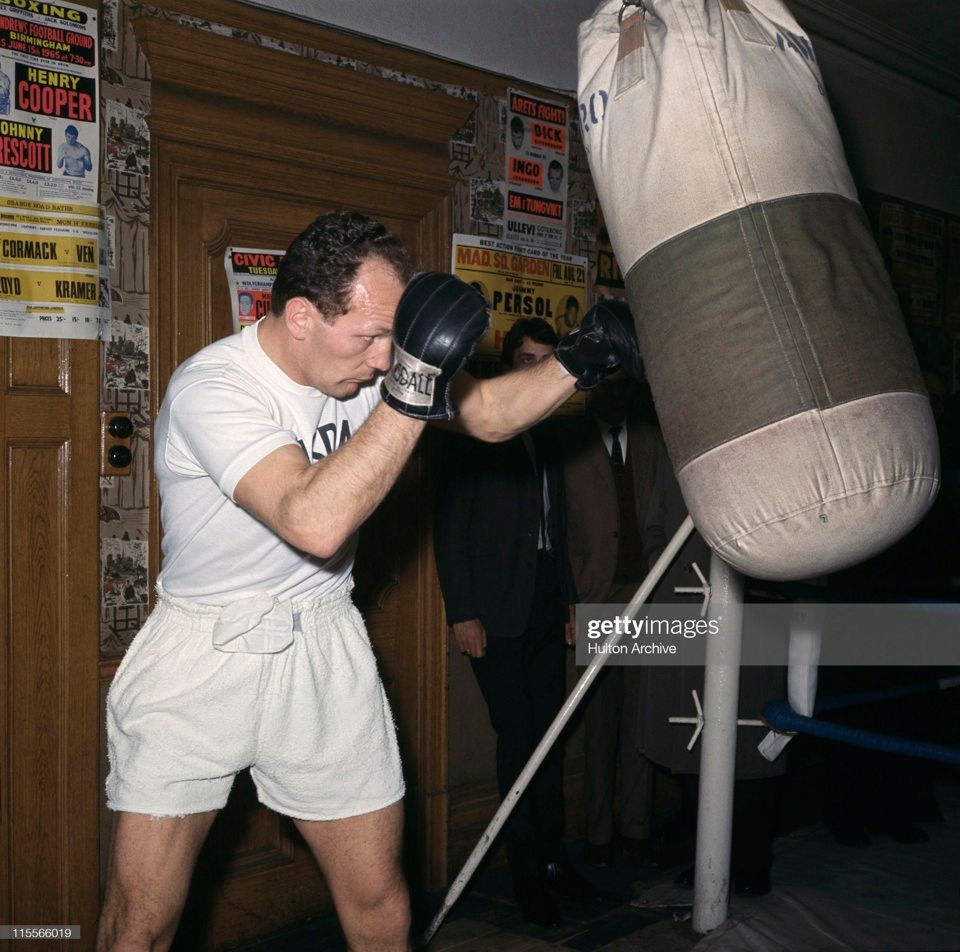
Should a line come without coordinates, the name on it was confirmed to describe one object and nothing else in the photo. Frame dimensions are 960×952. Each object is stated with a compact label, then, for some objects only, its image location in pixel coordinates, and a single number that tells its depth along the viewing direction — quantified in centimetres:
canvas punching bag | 159
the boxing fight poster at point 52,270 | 258
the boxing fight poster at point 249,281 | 303
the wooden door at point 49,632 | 262
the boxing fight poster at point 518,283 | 364
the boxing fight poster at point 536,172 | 375
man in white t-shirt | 192
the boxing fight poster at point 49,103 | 256
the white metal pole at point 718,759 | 293
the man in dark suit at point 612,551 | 363
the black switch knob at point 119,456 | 277
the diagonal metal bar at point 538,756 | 285
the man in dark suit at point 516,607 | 332
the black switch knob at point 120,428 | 277
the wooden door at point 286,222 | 288
